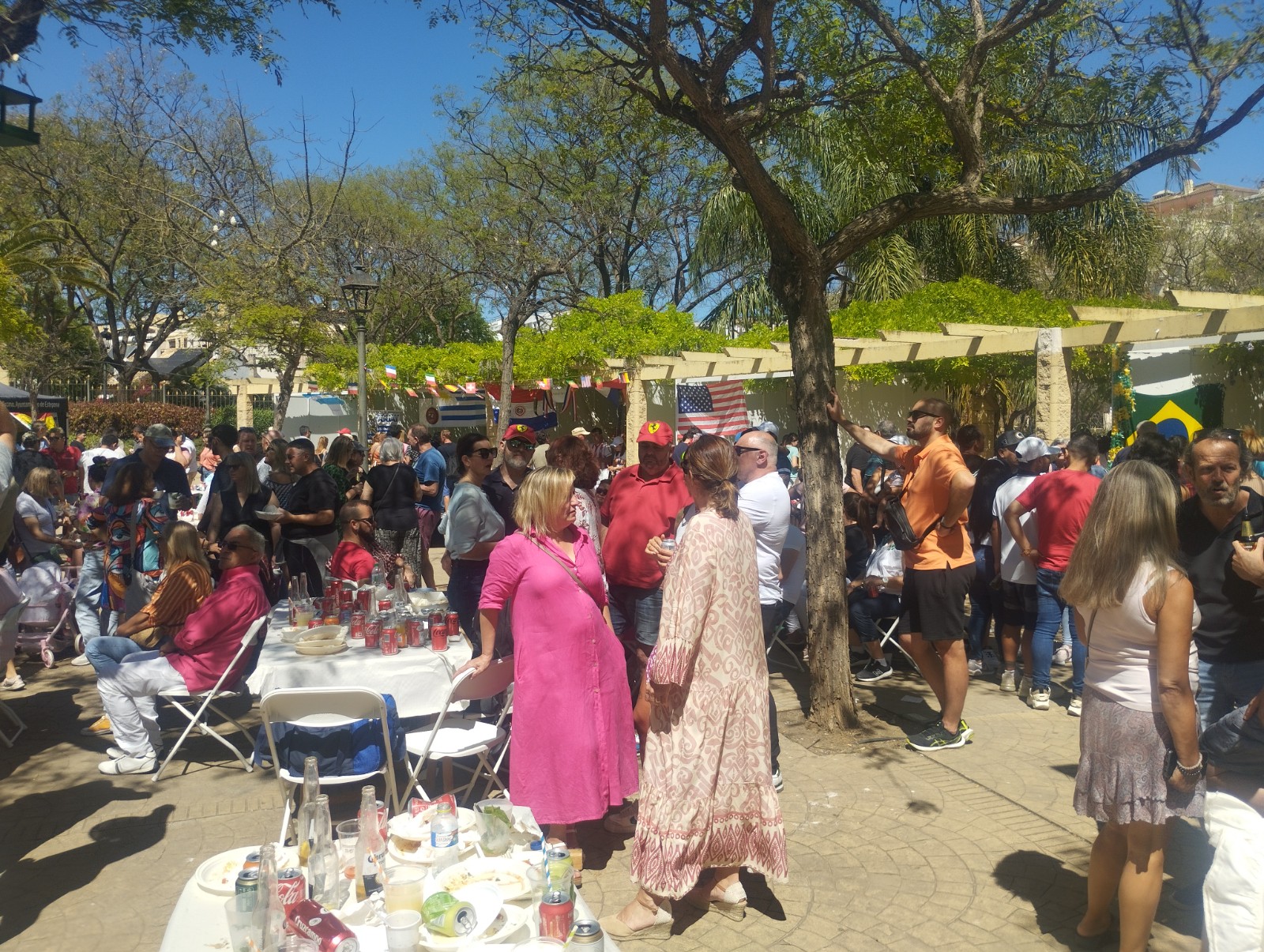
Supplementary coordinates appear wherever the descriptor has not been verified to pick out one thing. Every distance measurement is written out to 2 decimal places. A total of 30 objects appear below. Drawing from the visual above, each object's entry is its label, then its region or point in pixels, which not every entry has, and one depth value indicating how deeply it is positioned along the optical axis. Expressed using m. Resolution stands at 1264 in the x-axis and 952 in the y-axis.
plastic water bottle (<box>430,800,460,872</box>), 2.72
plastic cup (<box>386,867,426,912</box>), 2.50
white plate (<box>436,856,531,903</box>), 2.58
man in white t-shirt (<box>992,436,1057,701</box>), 6.20
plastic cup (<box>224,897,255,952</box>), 2.29
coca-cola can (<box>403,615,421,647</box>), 4.91
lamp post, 12.76
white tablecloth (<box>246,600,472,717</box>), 4.58
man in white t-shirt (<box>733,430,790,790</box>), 5.14
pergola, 9.04
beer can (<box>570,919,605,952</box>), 2.24
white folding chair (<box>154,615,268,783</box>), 4.95
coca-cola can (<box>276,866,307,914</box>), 2.41
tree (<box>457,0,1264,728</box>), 5.39
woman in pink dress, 3.71
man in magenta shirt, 5.10
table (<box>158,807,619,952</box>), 2.34
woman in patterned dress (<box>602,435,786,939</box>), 3.33
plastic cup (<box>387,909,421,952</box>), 2.29
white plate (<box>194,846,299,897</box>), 2.58
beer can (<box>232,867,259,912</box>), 2.32
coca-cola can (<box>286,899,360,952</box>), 2.25
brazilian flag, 11.92
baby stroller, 7.09
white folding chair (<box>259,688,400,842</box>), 3.87
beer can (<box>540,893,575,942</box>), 2.34
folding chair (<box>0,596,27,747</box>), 5.37
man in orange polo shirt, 5.17
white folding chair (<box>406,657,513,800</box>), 4.15
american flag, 15.89
